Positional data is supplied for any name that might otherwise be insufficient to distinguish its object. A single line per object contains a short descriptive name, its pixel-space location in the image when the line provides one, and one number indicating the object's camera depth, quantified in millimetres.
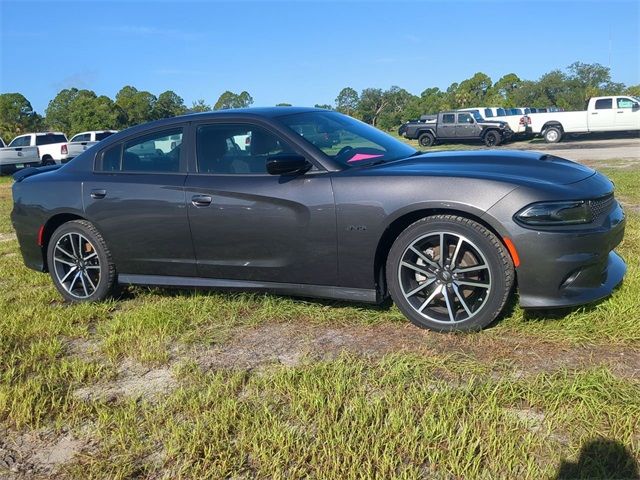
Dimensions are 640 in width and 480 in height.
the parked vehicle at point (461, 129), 25856
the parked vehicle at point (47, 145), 24547
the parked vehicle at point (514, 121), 25906
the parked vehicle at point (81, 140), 24359
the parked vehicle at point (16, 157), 22797
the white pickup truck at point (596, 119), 23797
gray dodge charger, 3289
